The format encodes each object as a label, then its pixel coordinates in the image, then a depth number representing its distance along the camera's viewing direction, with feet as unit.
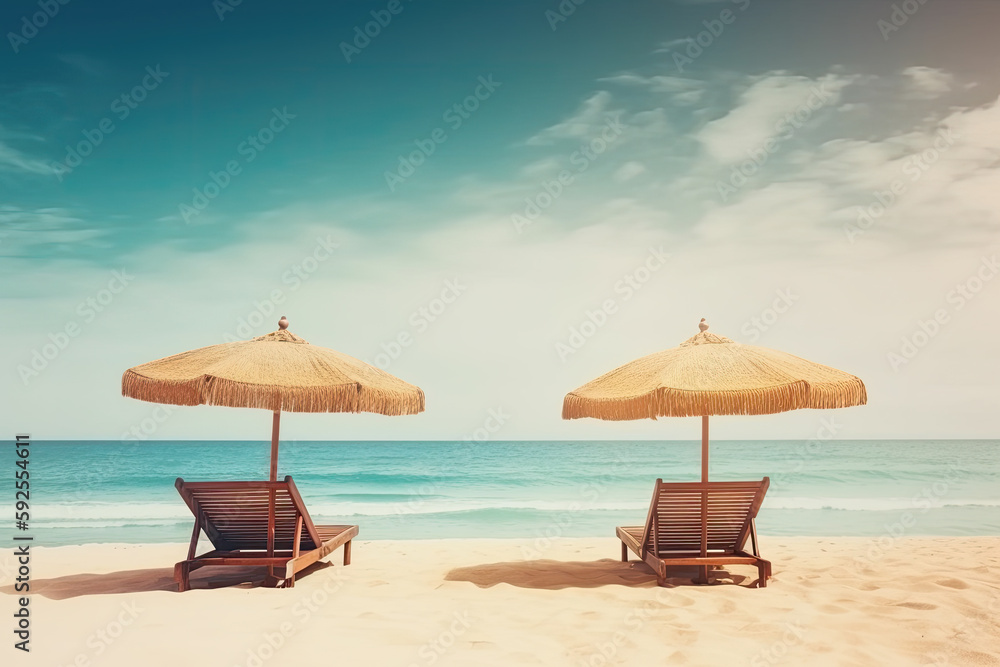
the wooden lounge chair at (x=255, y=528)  15.87
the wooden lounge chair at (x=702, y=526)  15.93
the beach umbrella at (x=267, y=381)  15.21
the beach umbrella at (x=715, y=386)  14.66
